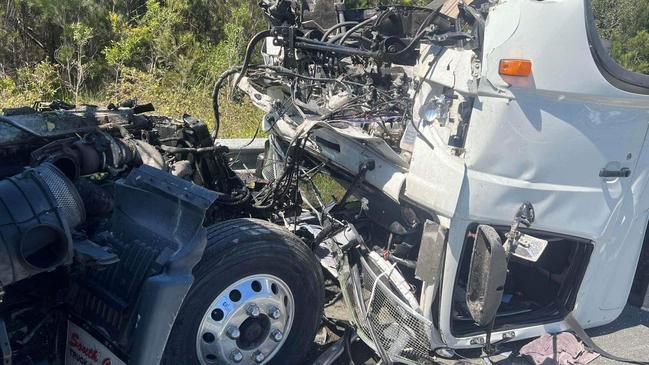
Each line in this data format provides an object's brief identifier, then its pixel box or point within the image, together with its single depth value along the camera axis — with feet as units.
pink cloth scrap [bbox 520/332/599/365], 12.00
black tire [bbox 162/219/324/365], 9.64
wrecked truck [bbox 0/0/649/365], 8.87
